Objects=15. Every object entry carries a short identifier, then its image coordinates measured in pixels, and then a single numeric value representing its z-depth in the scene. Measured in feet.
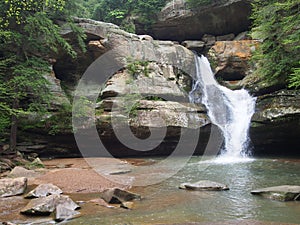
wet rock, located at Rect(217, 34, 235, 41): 73.47
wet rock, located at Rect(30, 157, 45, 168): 35.24
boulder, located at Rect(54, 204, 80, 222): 15.93
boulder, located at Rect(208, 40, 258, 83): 61.05
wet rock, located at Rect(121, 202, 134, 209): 18.25
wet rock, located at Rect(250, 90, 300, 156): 43.86
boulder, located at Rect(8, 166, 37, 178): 28.78
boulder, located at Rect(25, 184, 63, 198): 20.86
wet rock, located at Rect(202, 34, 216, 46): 73.37
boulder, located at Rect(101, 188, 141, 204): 19.54
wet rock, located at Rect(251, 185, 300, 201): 19.64
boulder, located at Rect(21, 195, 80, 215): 16.71
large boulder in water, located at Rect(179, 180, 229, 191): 23.70
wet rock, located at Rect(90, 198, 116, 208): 18.74
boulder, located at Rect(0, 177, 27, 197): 21.63
